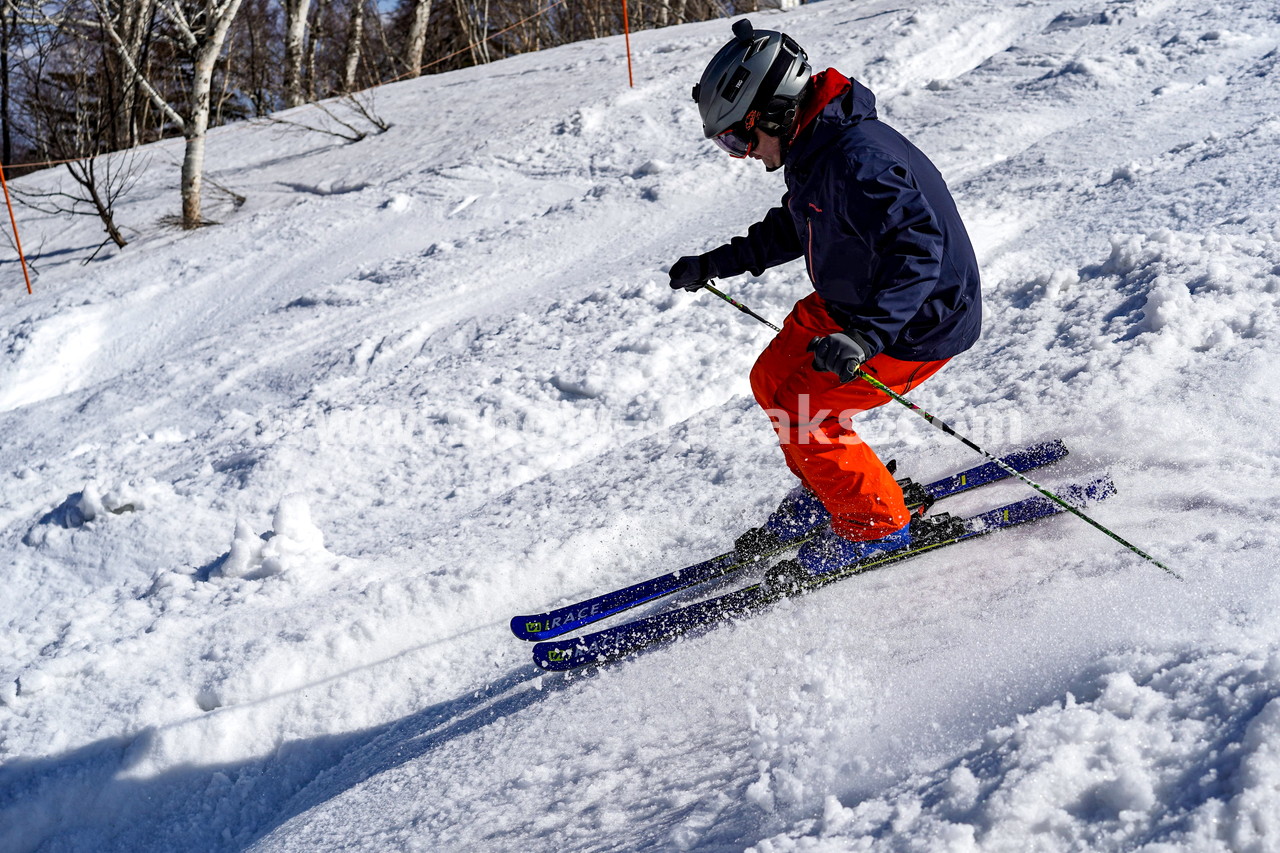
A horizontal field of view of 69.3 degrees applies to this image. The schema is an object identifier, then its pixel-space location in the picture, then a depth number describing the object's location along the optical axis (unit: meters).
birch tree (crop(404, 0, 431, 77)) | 18.77
